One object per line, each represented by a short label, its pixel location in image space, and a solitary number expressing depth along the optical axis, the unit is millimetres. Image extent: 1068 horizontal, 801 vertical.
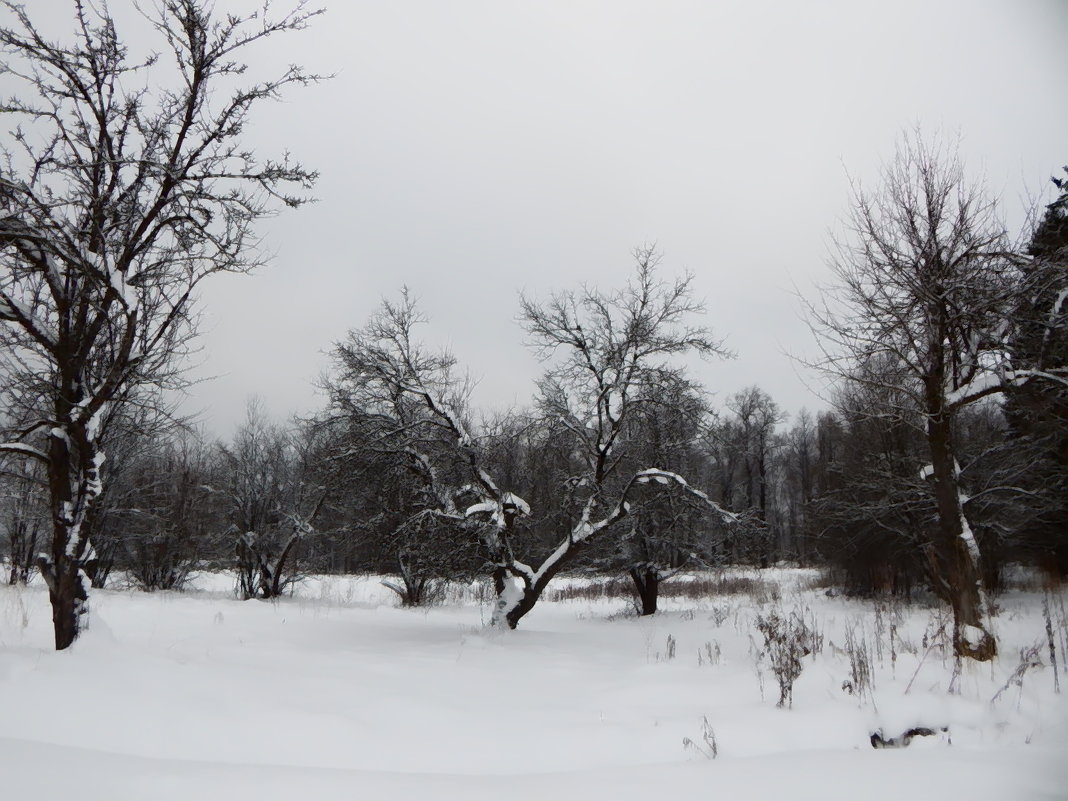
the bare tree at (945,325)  7219
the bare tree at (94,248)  6219
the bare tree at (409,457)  11125
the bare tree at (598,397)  11180
